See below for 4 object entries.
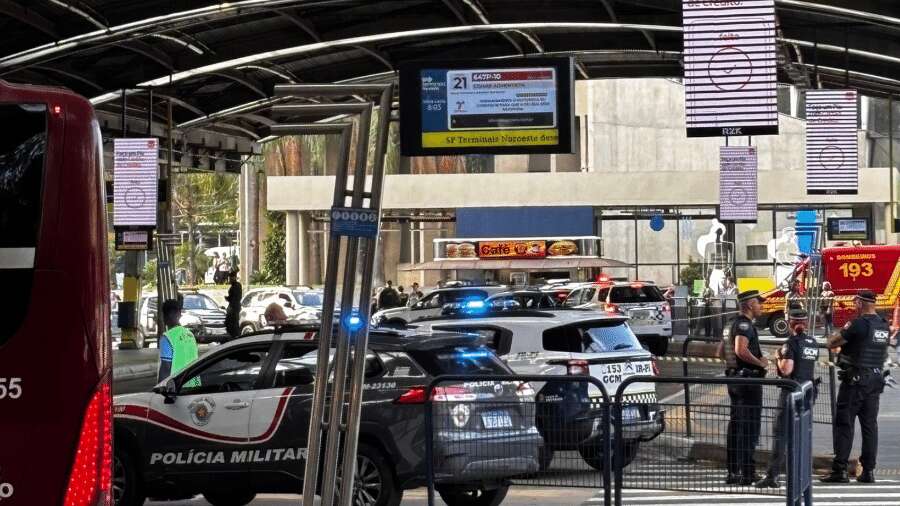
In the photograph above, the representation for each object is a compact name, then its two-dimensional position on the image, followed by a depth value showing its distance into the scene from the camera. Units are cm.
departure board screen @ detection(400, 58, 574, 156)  1670
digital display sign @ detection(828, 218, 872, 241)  4994
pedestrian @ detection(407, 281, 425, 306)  4927
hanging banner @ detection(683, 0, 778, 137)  1811
